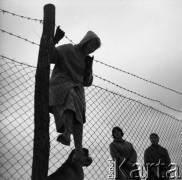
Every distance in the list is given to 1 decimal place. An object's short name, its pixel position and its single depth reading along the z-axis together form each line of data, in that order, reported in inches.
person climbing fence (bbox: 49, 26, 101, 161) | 108.2
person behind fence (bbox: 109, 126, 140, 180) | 174.4
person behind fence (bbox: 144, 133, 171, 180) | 193.6
